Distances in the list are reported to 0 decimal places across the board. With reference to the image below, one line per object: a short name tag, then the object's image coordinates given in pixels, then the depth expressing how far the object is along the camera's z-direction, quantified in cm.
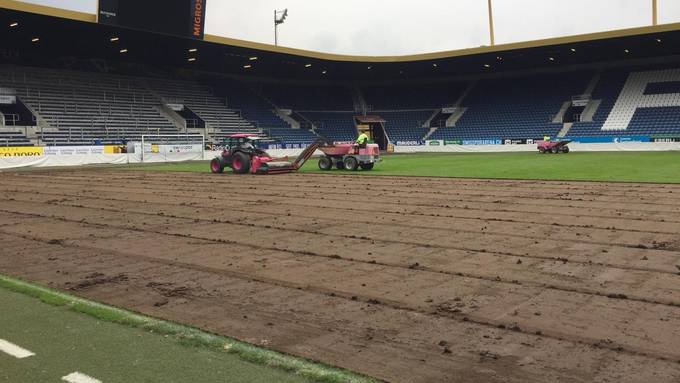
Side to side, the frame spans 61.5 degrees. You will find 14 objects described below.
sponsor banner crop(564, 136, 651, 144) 4316
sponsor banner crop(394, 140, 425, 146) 5438
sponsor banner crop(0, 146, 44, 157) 3133
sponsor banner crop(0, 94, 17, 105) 3788
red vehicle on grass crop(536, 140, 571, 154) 3862
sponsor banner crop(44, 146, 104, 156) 3369
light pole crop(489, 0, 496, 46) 4941
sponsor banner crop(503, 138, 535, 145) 4828
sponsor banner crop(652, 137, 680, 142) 4188
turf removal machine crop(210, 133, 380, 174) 2323
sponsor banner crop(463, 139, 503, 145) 4925
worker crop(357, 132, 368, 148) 2419
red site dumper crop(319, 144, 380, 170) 2448
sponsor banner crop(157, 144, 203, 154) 3778
